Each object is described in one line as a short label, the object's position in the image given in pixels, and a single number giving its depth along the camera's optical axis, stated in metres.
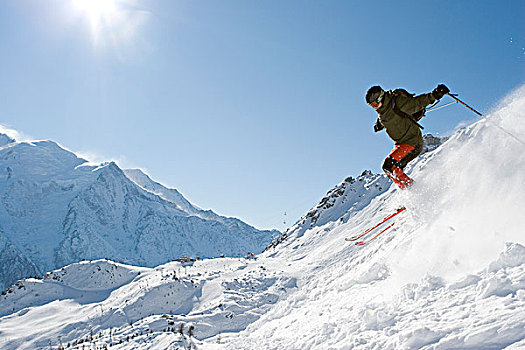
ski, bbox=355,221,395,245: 13.09
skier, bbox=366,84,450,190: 6.43
